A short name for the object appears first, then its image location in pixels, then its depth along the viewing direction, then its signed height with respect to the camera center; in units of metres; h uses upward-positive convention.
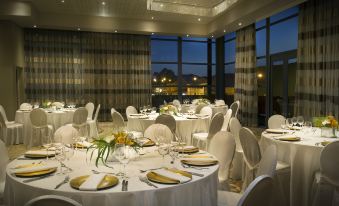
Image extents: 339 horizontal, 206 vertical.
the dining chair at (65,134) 3.36 -0.50
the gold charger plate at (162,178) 1.91 -0.60
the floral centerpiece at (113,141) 2.27 -0.40
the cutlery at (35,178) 1.96 -0.60
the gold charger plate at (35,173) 2.03 -0.58
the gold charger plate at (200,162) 2.30 -0.59
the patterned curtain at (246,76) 9.67 +0.48
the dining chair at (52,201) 1.35 -0.52
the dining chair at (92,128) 7.45 -0.96
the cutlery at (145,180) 1.91 -0.61
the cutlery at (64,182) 1.85 -0.60
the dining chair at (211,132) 4.99 -0.73
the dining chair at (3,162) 2.76 -0.68
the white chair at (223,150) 2.93 -0.63
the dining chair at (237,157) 4.38 -1.03
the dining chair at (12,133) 6.77 -0.98
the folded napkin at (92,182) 1.78 -0.59
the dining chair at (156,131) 3.57 -0.51
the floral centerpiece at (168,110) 6.02 -0.40
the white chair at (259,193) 1.50 -0.56
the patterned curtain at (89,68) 10.30 +0.89
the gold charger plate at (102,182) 1.82 -0.59
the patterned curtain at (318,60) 6.32 +0.71
